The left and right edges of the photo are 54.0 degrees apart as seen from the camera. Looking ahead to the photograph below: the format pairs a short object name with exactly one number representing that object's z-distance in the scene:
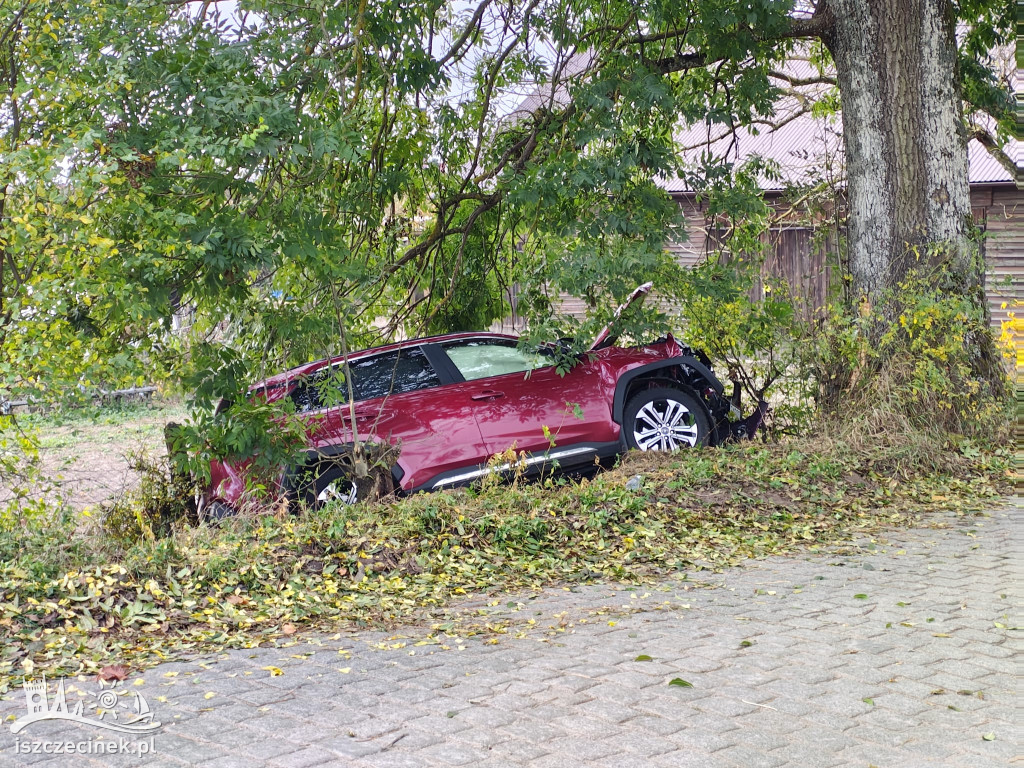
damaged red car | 8.42
